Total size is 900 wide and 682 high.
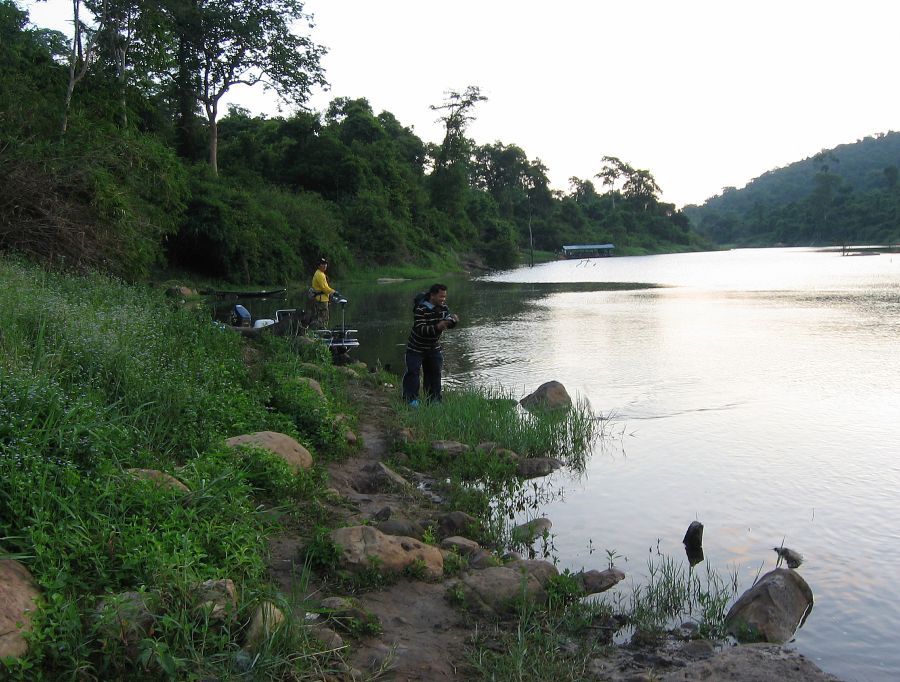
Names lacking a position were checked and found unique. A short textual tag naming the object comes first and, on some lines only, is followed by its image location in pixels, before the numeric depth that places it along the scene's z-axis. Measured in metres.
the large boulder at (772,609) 4.66
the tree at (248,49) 38.75
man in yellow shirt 16.69
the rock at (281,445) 6.06
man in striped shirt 9.95
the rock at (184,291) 21.80
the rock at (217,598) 3.59
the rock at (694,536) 6.12
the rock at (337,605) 4.13
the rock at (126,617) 3.37
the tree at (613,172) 149.12
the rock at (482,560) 5.29
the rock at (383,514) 5.88
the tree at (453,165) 74.50
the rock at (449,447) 8.32
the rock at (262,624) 3.55
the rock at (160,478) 4.53
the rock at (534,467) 8.27
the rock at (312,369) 10.23
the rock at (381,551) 4.74
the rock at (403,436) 8.45
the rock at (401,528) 5.52
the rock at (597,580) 5.24
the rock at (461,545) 5.56
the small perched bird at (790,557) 5.85
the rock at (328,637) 3.78
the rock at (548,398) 10.80
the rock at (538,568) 5.06
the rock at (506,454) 8.33
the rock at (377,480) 6.89
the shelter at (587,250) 99.19
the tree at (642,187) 142.12
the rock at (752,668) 3.96
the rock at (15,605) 3.20
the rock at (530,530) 6.18
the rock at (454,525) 6.10
